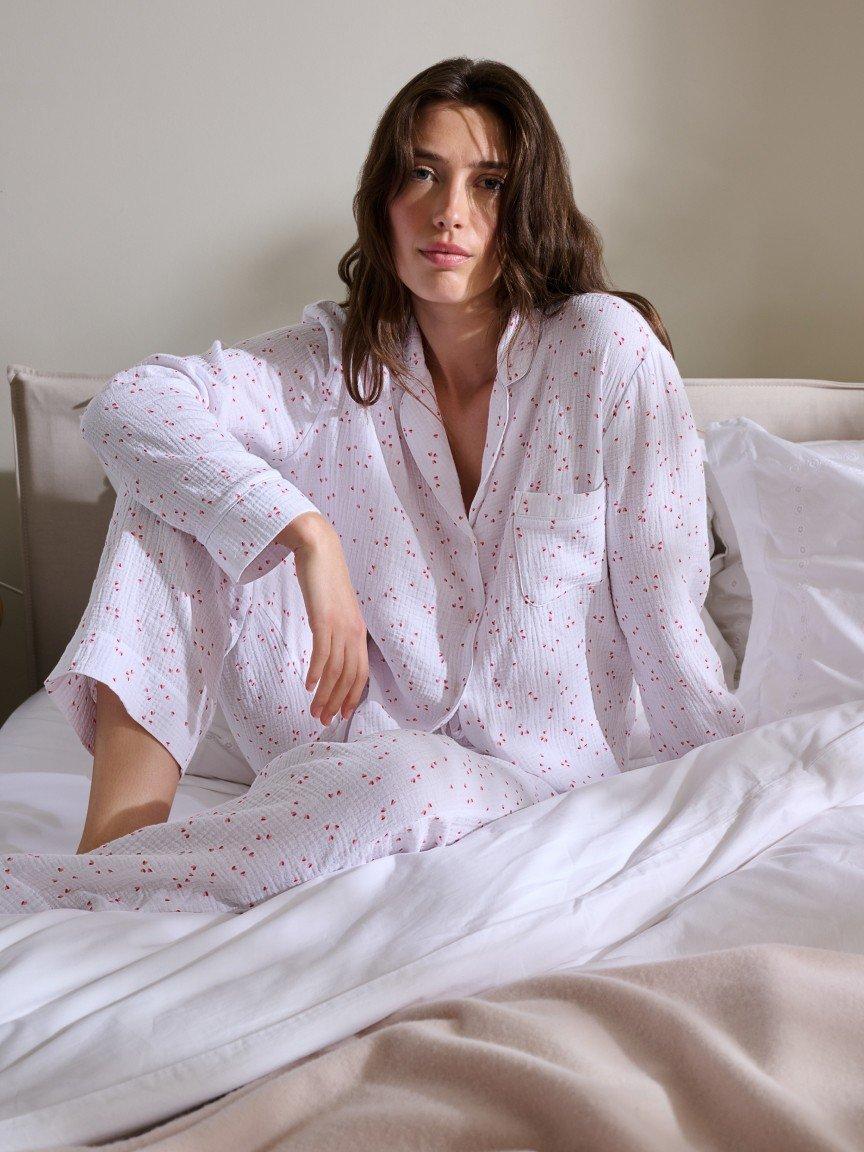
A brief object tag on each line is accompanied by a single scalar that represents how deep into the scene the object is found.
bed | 0.58
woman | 1.15
